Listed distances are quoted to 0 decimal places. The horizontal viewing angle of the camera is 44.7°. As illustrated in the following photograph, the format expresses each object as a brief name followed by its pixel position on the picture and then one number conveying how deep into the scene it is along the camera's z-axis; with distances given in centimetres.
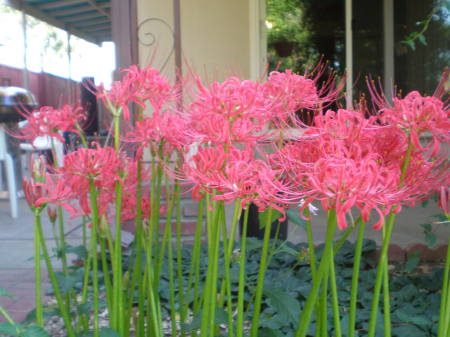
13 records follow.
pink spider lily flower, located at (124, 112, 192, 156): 119
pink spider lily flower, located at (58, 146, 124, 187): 119
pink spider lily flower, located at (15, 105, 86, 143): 143
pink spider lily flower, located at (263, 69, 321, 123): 115
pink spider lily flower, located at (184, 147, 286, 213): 91
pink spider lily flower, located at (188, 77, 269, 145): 98
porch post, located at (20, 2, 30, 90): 483
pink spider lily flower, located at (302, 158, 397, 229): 77
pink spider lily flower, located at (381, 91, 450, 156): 91
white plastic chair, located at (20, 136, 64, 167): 467
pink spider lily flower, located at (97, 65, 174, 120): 124
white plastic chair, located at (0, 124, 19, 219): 511
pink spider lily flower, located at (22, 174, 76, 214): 112
